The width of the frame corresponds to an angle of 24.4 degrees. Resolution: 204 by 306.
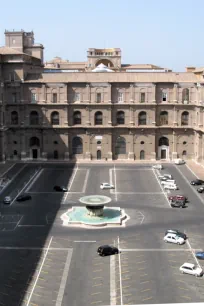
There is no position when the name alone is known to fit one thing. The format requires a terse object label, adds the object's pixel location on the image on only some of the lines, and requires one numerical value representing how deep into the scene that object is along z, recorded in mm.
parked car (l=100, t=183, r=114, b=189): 80312
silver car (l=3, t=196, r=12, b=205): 70000
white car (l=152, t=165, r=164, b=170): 96862
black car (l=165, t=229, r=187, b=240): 54412
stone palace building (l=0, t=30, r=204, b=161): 103938
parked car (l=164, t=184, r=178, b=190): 79312
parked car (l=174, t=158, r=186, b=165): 103000
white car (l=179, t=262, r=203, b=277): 44228
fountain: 60553
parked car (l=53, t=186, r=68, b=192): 78312
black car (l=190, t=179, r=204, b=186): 82438
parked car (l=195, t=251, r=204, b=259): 48572
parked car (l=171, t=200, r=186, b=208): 68438
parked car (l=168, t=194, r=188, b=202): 70794
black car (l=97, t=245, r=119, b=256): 49719
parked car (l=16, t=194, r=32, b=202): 71688
